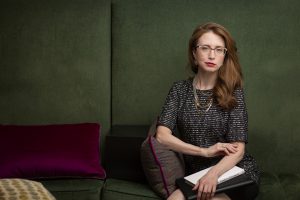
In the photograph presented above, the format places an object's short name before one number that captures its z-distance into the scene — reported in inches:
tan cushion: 64.6
